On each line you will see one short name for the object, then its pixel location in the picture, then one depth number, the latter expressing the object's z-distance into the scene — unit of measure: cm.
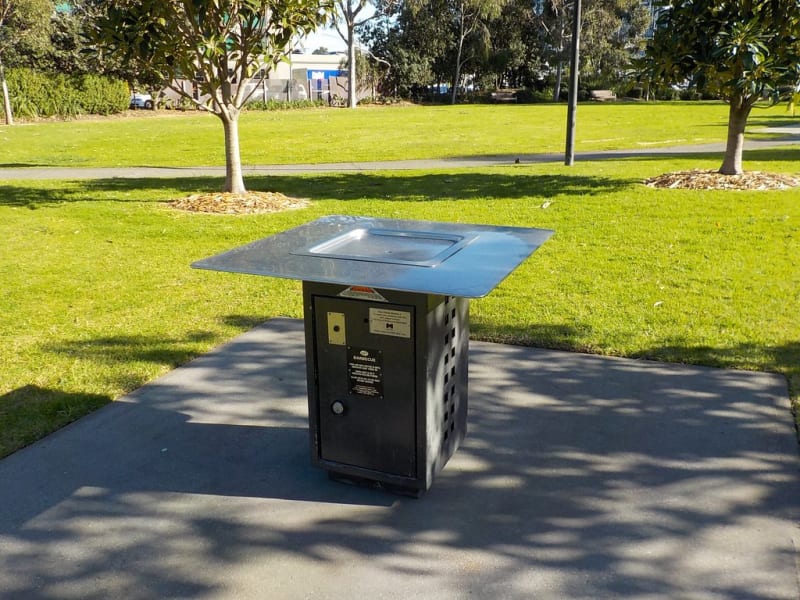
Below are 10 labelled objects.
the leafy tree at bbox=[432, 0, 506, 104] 4847
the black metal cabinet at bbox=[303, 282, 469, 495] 313
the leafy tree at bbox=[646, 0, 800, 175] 976
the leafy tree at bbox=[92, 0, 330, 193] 932
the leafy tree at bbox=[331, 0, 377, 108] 4391
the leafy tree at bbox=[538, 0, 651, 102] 5091
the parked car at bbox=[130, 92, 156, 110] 4071
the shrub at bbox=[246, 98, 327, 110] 4094
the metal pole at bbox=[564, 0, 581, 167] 1327
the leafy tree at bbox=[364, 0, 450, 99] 5109
